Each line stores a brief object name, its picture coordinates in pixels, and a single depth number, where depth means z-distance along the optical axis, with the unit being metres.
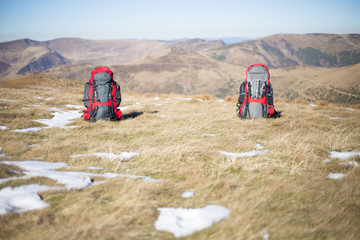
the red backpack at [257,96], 8.43
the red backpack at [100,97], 7.70
